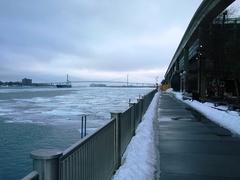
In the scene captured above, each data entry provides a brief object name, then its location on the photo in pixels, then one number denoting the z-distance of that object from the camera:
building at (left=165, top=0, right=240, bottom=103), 14.39
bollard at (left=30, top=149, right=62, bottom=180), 1.86
